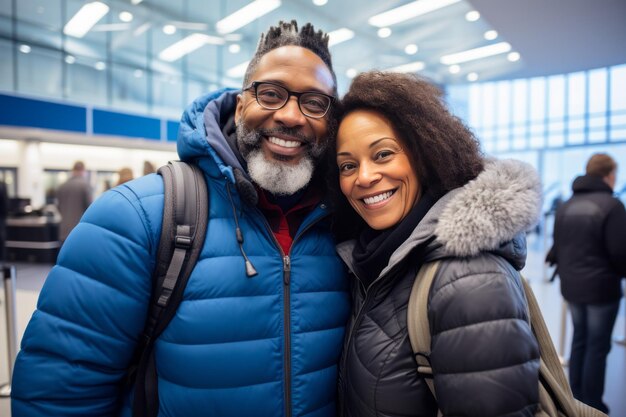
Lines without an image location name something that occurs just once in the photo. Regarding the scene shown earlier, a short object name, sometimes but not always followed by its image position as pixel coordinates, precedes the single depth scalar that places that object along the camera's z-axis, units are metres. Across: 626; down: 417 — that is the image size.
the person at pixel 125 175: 5.03
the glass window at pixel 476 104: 19.77
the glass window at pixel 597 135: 15.36
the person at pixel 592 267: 2.90
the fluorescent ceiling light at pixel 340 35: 11.71
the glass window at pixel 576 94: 16.41
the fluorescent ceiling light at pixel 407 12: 9.41
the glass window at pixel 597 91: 15.78
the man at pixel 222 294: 1.09
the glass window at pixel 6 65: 8.73
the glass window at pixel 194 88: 12.27
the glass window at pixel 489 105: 19.73
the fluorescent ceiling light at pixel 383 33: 11.37
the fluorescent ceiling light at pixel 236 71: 12.88
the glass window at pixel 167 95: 11.55
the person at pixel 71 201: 6.32
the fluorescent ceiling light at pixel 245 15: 10.15
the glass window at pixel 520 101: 18.52
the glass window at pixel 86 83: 9.82
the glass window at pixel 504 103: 19.27
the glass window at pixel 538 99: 17.80
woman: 0.94
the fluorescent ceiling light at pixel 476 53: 11.58
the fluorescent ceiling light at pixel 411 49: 12.40
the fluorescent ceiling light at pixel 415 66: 13.97
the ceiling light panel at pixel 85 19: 9.88
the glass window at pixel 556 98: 17.16
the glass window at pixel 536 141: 18.13
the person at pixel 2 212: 5.20
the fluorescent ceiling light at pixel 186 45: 11.61
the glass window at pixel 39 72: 9.02
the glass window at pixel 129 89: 10.66
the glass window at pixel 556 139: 17.08
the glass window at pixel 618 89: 15.31
